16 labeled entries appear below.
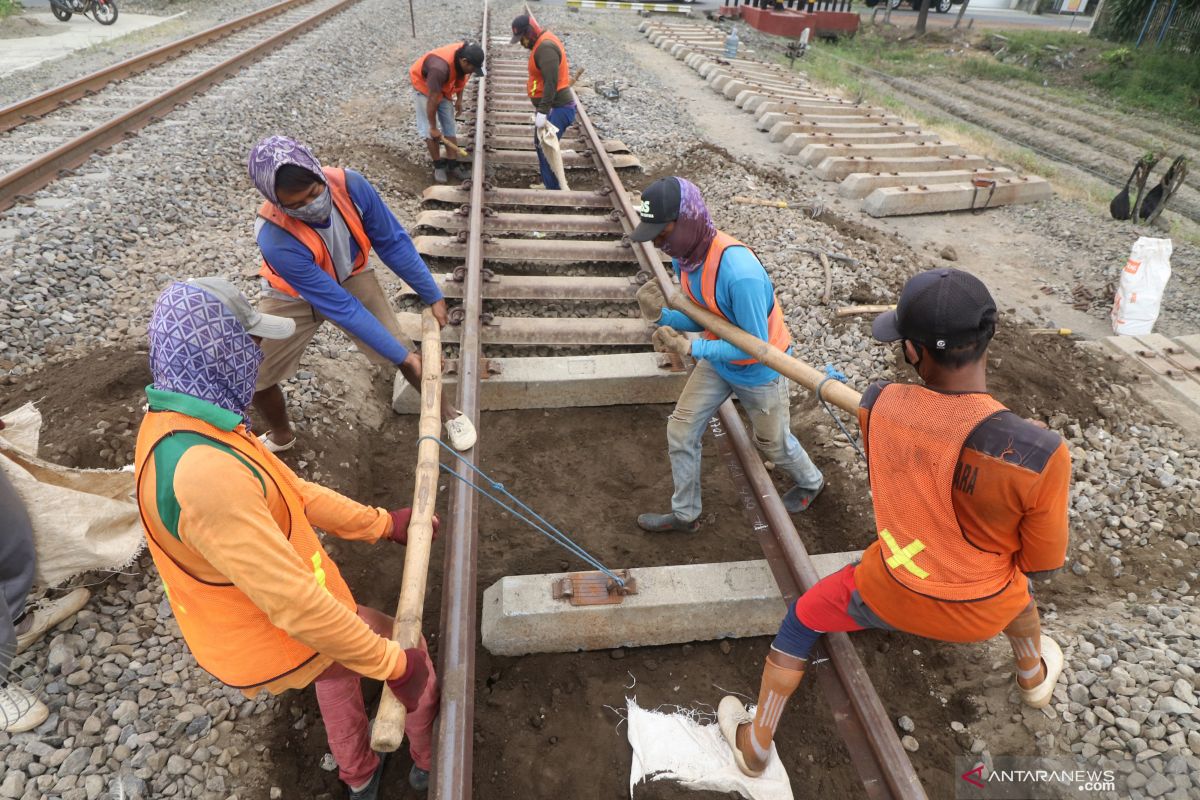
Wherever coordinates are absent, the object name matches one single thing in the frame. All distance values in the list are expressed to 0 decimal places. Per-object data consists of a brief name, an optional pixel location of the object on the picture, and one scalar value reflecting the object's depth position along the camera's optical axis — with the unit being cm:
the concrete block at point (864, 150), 878
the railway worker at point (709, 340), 292
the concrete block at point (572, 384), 457
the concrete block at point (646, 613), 309
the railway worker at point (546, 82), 734
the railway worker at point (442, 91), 723
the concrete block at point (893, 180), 791
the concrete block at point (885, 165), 836
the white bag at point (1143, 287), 539
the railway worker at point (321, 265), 296
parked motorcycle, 1694
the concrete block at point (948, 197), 751
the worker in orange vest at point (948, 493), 172
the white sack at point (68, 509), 268
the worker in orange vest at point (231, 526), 161
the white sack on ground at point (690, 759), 268
